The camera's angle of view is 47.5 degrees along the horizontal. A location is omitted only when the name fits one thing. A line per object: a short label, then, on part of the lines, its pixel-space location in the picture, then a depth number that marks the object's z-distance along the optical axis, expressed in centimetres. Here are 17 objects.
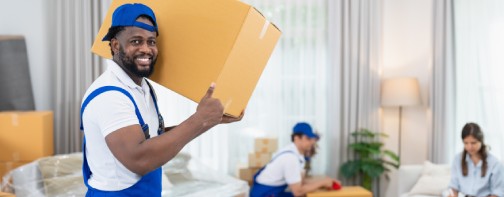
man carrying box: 135
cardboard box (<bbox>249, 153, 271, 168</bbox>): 488
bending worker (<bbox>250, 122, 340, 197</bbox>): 402
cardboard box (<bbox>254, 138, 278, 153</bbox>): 490
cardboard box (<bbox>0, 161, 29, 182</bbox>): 395
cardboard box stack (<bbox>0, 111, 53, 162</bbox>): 394
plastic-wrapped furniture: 342
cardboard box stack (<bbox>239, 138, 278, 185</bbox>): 488
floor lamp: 499
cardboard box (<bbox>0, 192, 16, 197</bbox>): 290
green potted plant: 504
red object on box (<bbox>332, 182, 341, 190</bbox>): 433
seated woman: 359
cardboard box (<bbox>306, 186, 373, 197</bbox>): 415
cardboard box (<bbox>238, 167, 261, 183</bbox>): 488
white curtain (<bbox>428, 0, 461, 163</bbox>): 495
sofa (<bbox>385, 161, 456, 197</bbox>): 424
